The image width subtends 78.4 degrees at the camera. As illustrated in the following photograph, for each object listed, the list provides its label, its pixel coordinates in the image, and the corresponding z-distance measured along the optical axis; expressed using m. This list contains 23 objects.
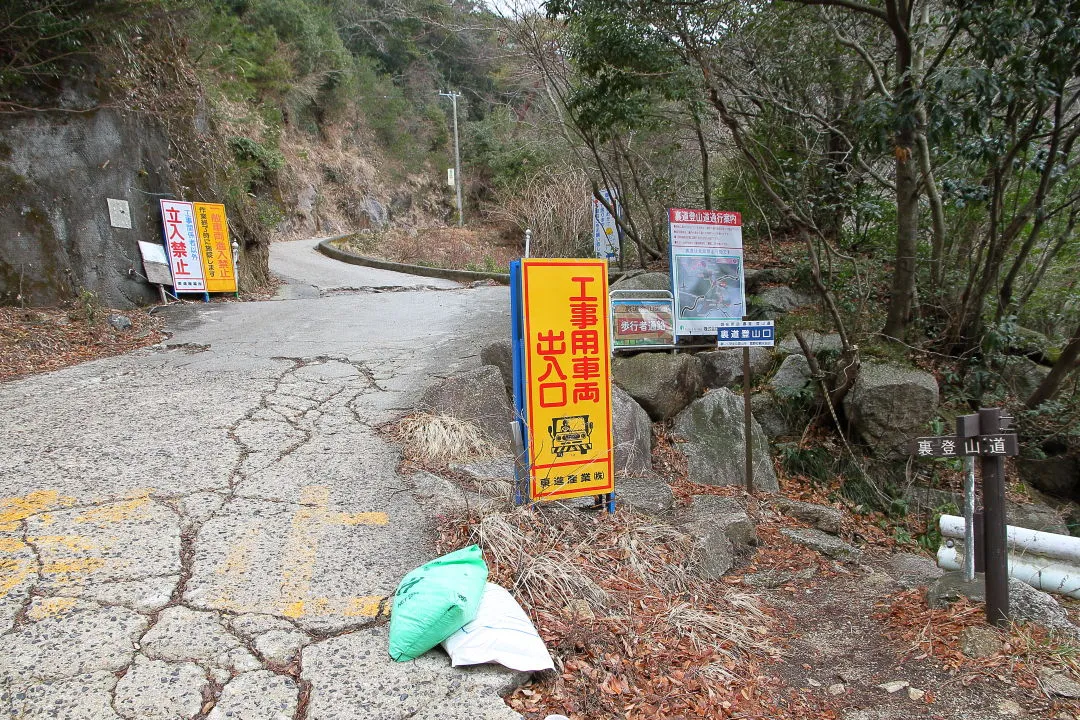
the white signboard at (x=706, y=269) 7.41
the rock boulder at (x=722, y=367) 7.98
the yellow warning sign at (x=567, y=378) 3.97
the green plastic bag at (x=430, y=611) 2.77
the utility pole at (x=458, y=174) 30.94
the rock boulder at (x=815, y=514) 6.10
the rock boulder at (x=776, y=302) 9.25
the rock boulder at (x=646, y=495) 4.88
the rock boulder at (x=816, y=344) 7.82
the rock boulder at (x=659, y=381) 7.09
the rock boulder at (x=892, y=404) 7.02
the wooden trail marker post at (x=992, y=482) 3.46
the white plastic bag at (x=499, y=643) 2.78
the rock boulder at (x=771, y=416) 7.69
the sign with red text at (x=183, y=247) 10.83
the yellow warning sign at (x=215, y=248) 11.47
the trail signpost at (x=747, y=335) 5.54
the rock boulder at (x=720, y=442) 6.59
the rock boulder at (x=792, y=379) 7.69
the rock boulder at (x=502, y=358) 6.57
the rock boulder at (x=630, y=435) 5.82
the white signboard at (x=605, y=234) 12.67
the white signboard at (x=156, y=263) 10.30
